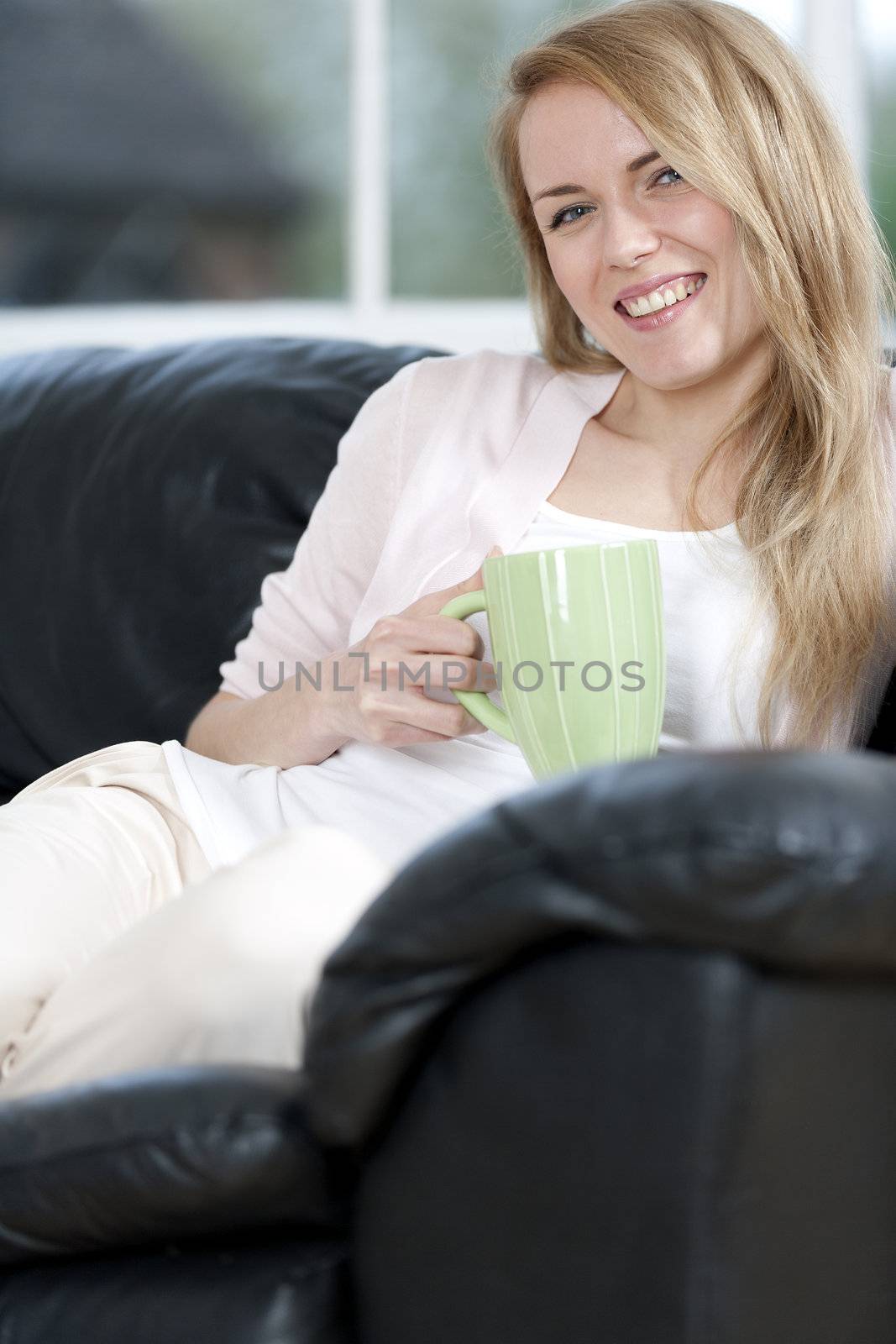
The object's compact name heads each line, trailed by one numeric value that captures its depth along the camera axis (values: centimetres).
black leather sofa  142
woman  187
